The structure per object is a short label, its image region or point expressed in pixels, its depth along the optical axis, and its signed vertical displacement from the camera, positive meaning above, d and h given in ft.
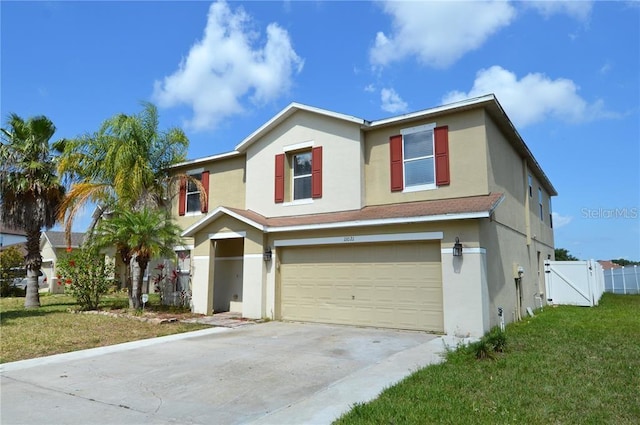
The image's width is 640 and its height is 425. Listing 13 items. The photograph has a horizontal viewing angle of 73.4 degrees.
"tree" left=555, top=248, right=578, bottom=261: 172.04 +2.07
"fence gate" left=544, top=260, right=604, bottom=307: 57.88 -3.12
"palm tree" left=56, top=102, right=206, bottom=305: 52.34 +12.28
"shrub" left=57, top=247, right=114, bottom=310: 52.99 -1.53
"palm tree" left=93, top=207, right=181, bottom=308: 47.60 +2.92
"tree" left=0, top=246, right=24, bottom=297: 77.71 -0.57
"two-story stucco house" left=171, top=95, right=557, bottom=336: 36.68 +3.60
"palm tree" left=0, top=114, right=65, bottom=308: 54.24 +9.98
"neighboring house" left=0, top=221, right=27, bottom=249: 147.31 +9.07
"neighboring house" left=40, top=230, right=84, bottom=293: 90.87 +2.50
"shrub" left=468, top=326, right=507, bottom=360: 25.27 -5.17
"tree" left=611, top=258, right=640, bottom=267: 197.11 -0.59
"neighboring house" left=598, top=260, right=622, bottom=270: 162.98 -1.25
